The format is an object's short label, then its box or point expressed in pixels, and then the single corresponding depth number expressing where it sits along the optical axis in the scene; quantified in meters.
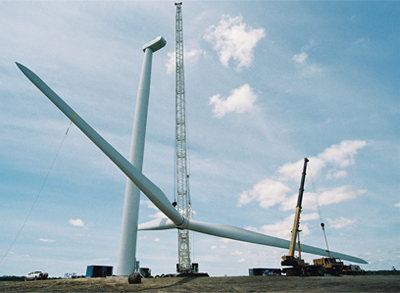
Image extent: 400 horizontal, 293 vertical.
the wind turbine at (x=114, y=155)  24.78
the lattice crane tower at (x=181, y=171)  67.25
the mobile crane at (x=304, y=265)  36.59
